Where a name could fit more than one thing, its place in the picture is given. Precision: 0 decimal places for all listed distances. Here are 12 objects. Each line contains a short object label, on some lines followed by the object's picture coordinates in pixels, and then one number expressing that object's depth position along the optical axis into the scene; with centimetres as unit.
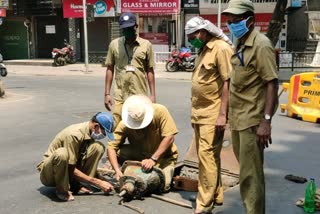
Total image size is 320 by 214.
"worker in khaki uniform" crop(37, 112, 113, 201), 482
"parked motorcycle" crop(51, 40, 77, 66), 2412
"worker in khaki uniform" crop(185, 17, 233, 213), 440
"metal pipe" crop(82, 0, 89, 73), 1997
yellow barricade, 974
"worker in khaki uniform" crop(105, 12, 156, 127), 589
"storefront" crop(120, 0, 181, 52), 2292
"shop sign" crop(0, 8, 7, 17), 2722
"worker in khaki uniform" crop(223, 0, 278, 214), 361
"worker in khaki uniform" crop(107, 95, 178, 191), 513
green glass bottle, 459
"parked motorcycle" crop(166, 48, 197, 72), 1991
